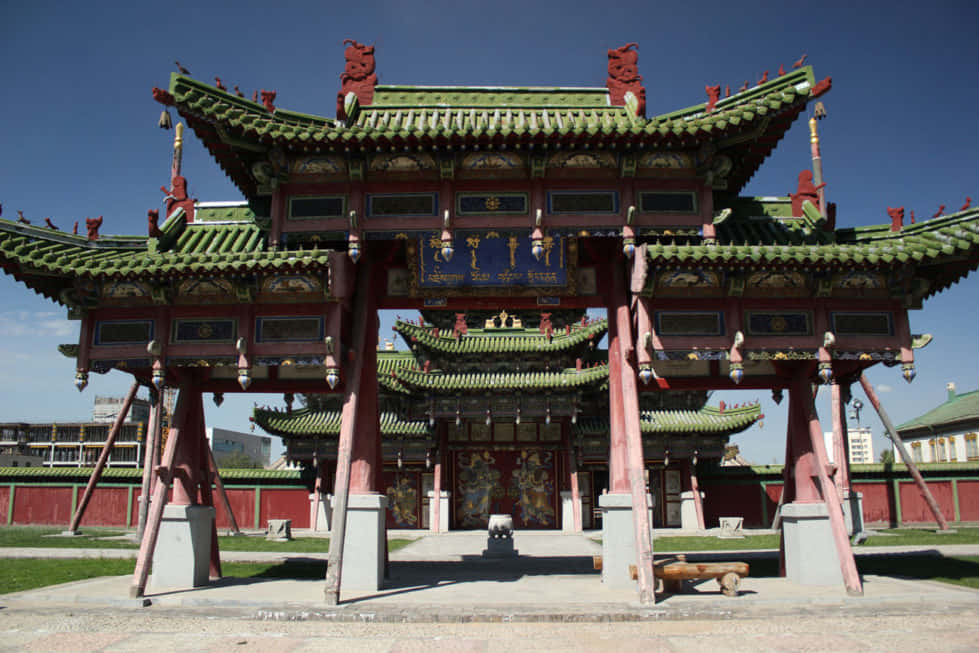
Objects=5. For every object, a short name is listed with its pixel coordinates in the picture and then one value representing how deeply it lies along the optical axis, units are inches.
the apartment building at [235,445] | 3880.4
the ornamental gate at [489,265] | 454.9
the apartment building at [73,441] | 3105.3
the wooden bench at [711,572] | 434.0
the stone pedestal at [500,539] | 781.9
